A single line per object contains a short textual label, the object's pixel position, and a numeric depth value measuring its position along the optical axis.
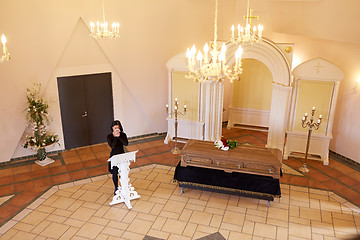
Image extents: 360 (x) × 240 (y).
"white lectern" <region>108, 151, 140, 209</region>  6.94
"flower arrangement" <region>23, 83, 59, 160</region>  8.87
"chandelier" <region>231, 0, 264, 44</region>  6.45
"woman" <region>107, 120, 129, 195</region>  7.12
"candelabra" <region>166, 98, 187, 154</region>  9.66
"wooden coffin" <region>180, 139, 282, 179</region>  7.17
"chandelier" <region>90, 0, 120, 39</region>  7.05
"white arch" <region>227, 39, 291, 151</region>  8.73
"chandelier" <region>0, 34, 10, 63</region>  4.96
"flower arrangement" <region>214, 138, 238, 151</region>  7.66
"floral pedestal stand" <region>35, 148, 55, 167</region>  9.21
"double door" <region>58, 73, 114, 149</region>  9.73
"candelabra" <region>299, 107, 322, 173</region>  8.70
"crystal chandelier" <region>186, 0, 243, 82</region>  4.67
